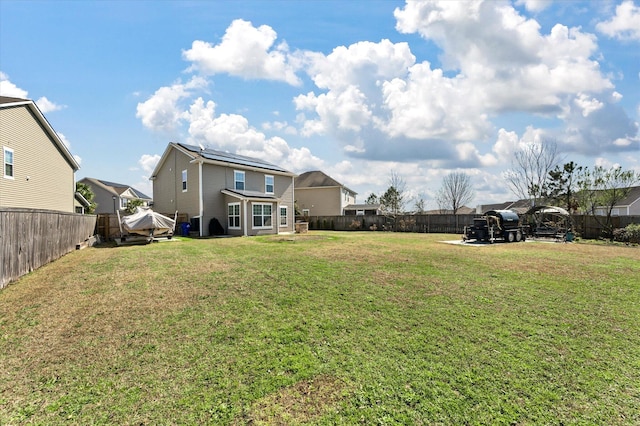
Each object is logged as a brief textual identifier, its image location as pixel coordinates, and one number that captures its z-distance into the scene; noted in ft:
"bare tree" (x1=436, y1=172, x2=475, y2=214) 142.00
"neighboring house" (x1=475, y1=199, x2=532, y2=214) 119.83
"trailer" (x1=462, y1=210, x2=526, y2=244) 56.44
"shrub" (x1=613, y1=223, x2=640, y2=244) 59.31
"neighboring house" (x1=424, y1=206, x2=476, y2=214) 137.74
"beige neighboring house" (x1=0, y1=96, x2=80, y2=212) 44.28
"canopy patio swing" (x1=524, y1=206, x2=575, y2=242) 64.08
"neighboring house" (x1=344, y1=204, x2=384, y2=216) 139.03
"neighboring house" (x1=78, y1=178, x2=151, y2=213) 139.64
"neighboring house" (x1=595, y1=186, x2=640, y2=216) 107.14
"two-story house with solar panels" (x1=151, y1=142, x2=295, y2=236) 69.26
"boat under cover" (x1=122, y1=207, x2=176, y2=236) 50.55
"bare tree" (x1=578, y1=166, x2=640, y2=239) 67.92
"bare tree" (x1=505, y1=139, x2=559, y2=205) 95.49
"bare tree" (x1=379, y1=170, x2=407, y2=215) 144.66
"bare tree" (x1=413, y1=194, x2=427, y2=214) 140.61
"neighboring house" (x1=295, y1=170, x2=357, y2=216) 127.54
